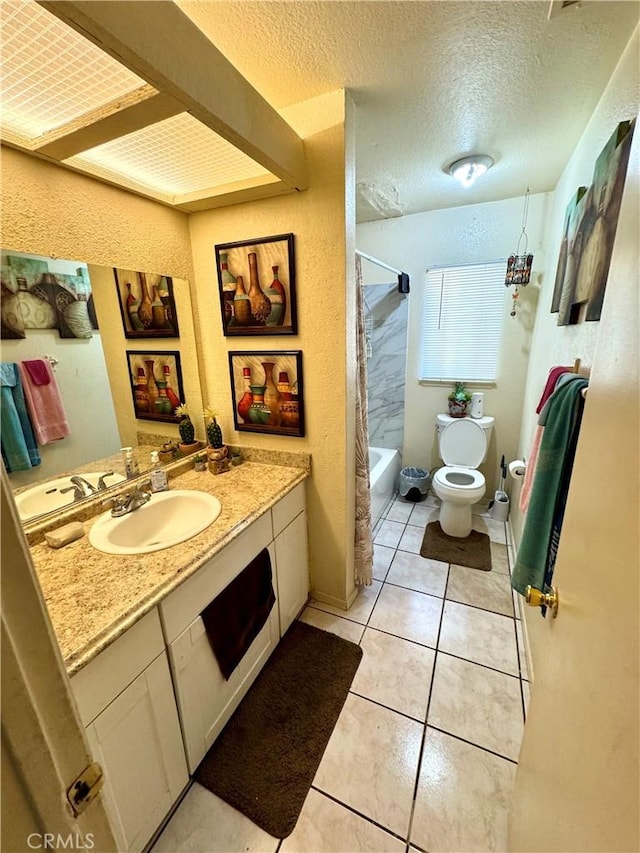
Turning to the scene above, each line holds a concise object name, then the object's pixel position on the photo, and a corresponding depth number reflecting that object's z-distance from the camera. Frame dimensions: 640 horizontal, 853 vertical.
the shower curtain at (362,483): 1.92
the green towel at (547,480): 1.17
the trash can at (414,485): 3.18
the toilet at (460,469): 2.56
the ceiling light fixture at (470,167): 1.90
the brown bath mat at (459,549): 2.39
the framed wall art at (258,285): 1.63
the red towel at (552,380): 1.43
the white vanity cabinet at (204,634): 1.10
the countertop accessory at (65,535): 1.18
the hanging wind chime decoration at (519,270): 2.40
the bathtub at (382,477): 2.78
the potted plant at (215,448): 1.82
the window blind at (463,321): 2.73
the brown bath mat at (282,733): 1.20
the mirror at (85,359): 1.16
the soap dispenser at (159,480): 1.59
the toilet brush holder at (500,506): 2.83
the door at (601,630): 0.44
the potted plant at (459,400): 2.90
